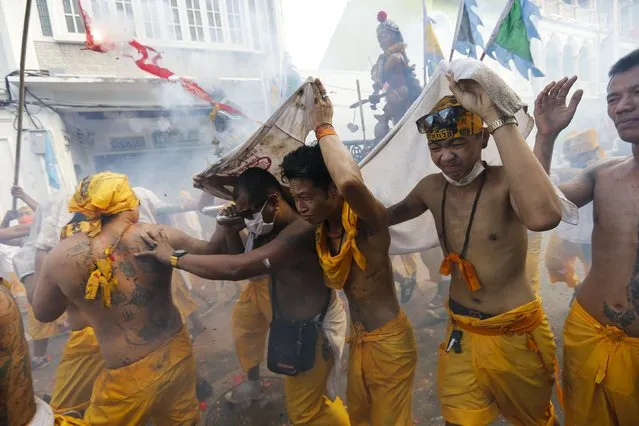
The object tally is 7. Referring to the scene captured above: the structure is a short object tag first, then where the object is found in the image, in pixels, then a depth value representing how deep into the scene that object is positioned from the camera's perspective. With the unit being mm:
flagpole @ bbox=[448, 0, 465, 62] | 3744
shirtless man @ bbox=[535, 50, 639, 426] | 1854
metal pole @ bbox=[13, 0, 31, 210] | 3285
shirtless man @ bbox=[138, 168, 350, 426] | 2469
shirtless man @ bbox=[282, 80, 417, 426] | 2057
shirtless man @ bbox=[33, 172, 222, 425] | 2379
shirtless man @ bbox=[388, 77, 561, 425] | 1971
